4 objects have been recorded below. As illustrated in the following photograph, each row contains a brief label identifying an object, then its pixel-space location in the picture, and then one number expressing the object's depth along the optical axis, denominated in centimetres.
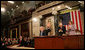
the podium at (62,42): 420
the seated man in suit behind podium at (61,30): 548
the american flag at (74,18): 745
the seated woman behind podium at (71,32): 451
